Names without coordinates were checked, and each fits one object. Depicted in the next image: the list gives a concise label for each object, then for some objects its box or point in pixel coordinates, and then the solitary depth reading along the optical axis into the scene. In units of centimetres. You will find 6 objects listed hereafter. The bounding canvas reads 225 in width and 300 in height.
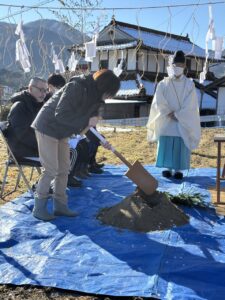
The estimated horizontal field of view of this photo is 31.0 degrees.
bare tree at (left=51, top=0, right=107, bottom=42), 949
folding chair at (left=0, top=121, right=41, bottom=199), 411
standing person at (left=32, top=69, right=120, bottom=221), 320
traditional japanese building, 1952
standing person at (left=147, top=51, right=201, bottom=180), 534
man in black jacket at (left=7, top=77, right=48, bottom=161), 418
